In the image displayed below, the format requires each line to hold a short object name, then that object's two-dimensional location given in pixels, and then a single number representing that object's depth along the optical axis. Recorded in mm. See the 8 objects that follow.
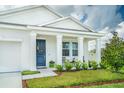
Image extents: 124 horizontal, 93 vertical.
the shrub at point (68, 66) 4256
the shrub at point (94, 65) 4330
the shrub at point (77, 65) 4288
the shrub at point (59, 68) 4181
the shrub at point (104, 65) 4246
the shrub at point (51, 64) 4518
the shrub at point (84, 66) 4349
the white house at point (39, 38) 4267
